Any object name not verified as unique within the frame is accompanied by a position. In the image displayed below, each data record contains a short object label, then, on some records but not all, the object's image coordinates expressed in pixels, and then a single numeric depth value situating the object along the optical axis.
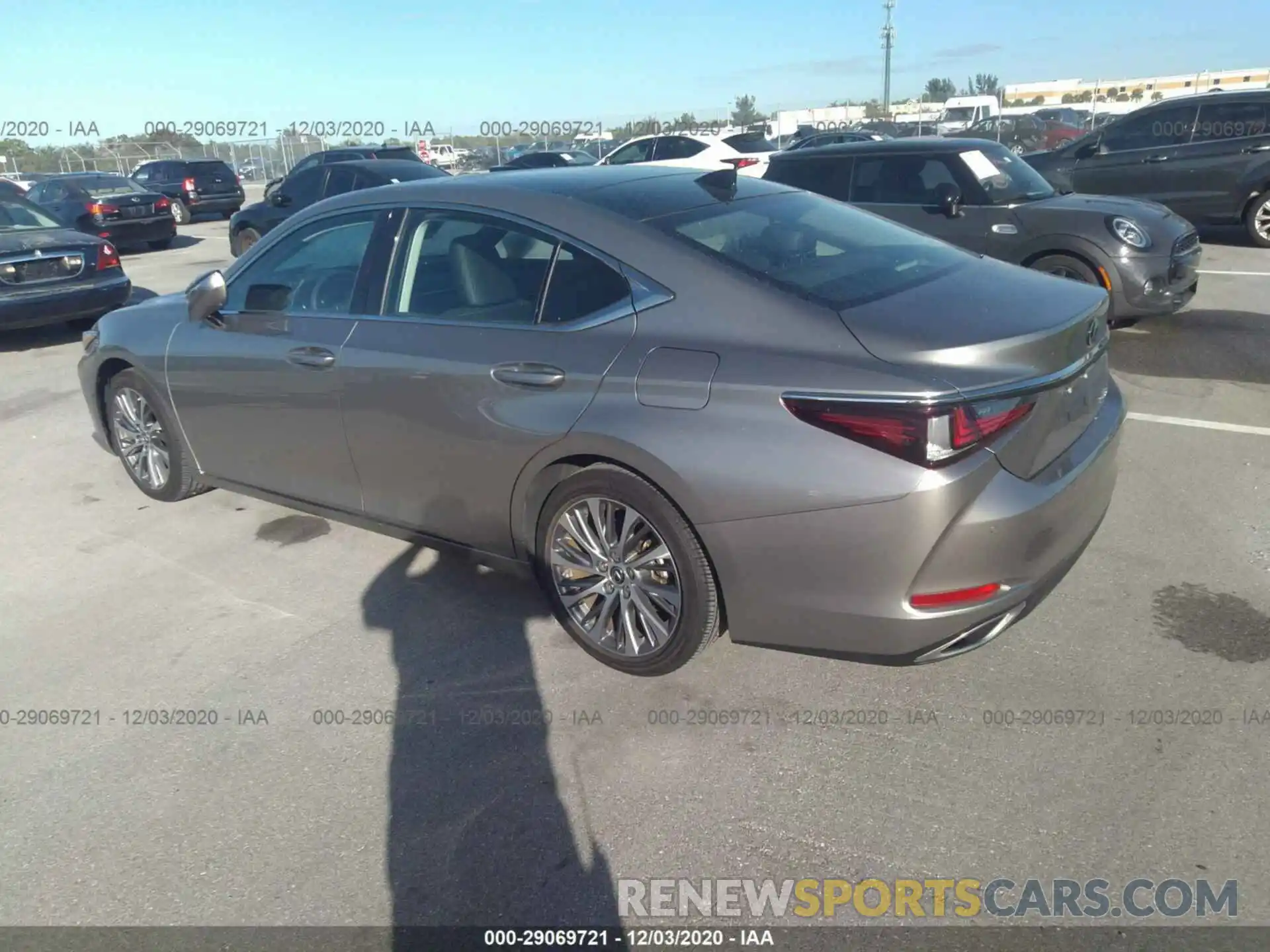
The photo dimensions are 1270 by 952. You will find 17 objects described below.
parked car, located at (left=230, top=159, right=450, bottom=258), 12.69
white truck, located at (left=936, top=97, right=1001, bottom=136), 36.16
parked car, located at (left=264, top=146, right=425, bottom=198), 22.06
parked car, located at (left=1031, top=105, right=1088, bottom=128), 32.66
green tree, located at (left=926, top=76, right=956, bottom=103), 73.25
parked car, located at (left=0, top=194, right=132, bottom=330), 9.32
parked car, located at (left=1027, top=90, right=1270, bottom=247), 12.04
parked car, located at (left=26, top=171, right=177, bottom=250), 16.78
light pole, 49.28
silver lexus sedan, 2.81
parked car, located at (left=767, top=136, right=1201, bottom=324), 7.45
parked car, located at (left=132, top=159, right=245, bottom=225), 22.97
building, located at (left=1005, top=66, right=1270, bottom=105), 38.06
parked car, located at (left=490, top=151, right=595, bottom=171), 22.88
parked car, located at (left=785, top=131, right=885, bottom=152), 24.00
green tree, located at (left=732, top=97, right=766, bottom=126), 47.00
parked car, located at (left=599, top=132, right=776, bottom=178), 18.48
